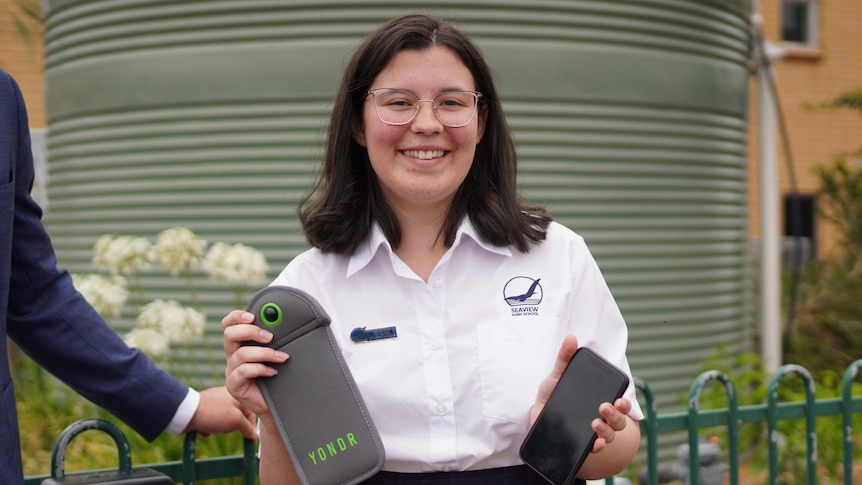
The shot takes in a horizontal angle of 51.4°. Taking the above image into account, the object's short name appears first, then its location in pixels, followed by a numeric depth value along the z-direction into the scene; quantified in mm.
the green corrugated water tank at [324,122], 5855
